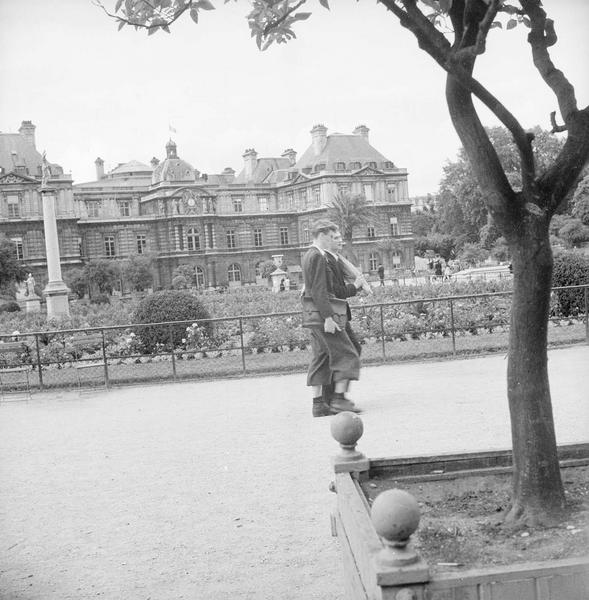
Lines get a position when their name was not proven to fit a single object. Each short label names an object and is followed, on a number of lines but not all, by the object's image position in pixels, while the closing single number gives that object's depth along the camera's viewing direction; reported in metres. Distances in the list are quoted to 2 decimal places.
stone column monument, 23.34
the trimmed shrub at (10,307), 29.06
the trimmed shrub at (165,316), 12.04
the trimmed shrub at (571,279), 12.48
